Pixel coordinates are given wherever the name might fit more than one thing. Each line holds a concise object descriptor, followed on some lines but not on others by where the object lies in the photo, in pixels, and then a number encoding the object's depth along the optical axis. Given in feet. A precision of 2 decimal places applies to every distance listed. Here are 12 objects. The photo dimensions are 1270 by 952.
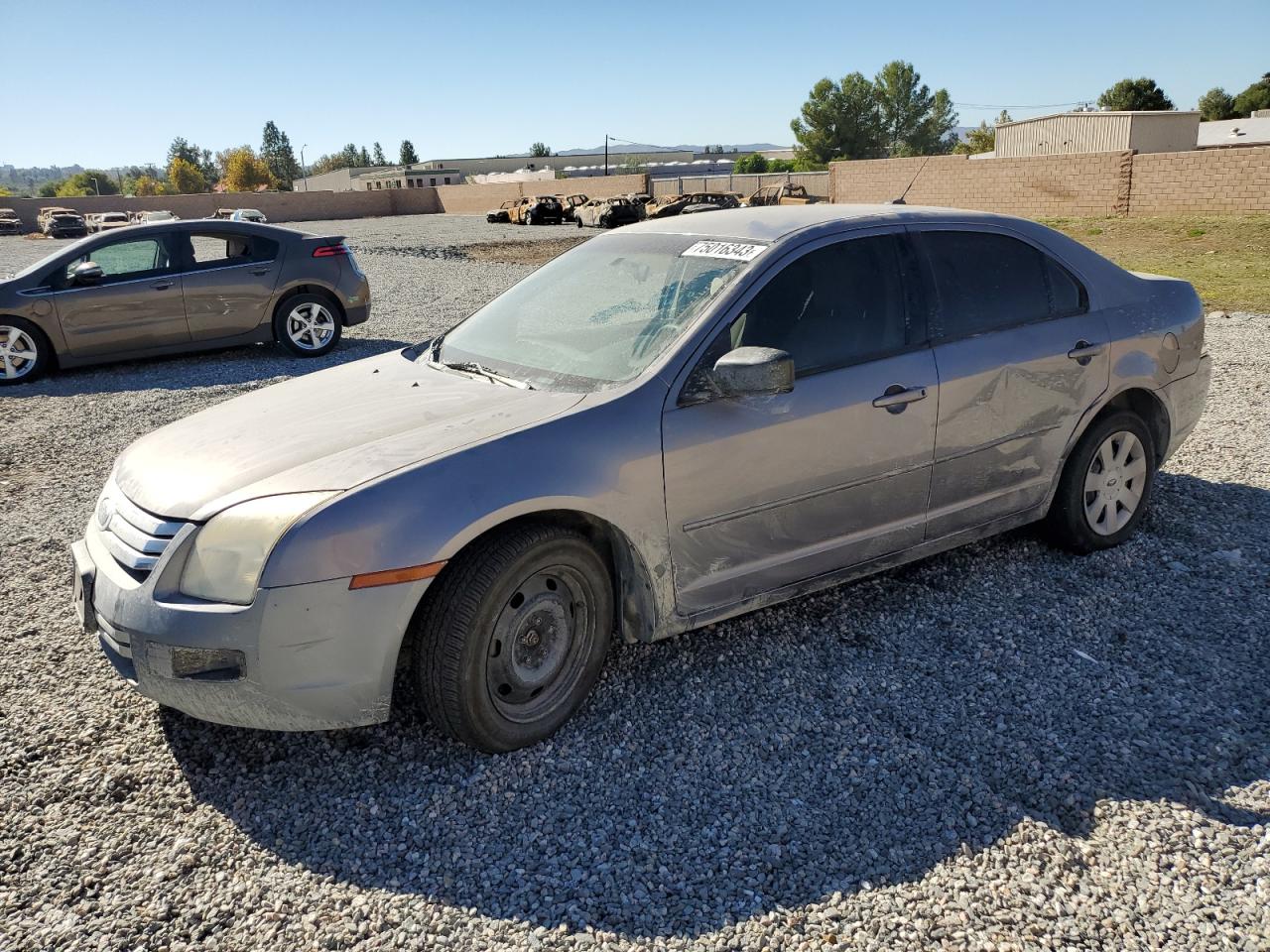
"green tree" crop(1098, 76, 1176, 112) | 244.01
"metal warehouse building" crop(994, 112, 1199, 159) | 130.62
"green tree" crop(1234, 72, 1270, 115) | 235.40
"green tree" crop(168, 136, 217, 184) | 521.65
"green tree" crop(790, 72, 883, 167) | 359.46
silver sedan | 9.73
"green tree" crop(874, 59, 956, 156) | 375.25
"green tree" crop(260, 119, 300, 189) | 527.40
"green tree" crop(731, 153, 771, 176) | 276.21
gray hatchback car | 32.78
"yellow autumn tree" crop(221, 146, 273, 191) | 416.26
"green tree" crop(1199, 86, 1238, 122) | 257.75
